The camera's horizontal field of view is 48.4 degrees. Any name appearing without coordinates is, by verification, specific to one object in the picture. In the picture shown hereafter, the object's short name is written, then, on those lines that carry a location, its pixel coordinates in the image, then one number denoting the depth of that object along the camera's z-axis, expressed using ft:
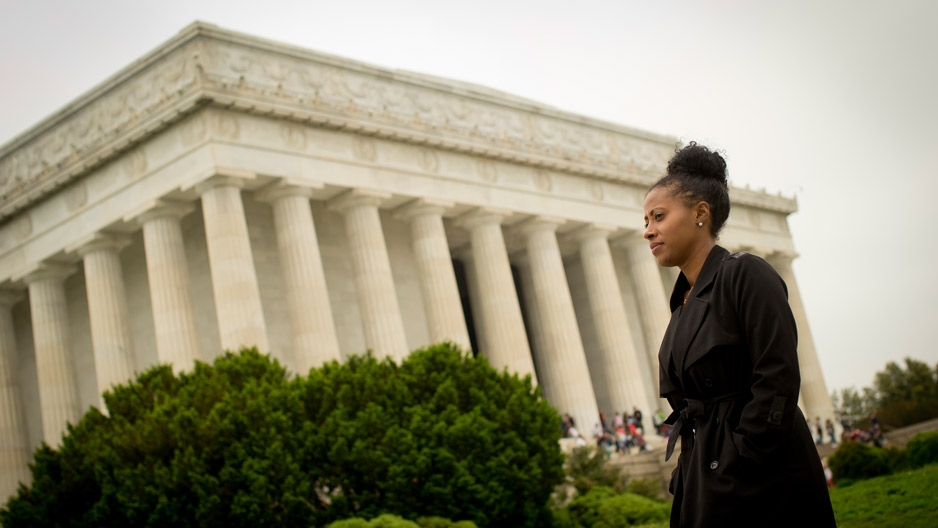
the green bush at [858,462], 91.97
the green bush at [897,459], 91.94
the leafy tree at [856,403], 385.50
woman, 18.17
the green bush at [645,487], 114.01
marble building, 137.39
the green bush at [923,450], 89.61
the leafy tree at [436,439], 86.48
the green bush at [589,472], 111.96
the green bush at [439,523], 79.46
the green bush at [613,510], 90.07
